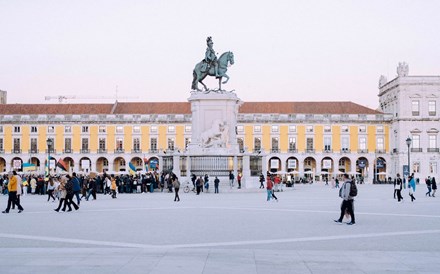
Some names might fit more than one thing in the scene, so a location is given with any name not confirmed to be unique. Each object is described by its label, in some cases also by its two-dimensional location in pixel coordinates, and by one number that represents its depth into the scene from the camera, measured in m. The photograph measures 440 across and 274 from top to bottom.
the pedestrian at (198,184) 33.16
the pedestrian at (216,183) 34.38
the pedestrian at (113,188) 30.67
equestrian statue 40.56
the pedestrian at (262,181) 38.41
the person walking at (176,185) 26.37
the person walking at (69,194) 20.58
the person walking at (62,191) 20.55
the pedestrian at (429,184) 33.09
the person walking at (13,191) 19.98
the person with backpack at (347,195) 16.39
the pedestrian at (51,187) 27.14
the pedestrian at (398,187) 27.08
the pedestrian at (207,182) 35.66
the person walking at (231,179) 36.08
